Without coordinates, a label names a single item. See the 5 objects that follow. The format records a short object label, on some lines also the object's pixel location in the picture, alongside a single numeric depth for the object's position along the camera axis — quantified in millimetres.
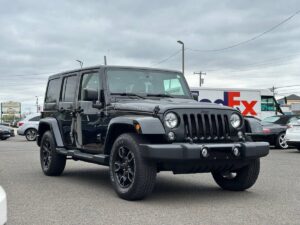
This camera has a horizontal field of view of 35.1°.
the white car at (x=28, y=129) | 25719
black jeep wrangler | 6168
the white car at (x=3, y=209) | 2860
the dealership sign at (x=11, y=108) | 129875
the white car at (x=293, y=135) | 15297
